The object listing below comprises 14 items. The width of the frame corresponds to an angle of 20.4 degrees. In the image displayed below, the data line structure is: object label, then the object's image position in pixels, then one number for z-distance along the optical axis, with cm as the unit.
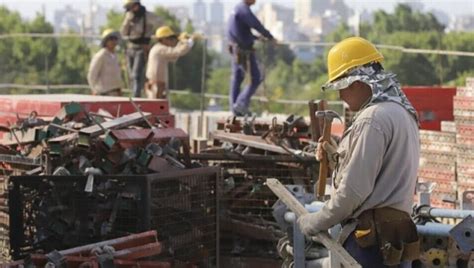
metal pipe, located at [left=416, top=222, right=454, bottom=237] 737
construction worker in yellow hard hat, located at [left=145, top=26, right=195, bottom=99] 1806
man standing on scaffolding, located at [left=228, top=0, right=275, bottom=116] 1698
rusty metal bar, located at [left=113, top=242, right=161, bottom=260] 792
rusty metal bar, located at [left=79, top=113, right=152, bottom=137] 952
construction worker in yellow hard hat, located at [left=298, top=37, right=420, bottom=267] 668
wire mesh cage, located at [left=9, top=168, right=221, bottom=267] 893
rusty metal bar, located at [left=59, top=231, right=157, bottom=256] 786
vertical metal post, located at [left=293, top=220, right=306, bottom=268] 763
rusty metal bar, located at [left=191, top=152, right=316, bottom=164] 1033
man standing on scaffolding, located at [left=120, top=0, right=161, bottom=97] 1873
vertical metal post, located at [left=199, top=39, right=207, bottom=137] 1698
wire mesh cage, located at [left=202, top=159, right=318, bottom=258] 1027
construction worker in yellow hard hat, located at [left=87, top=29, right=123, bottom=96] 1747
